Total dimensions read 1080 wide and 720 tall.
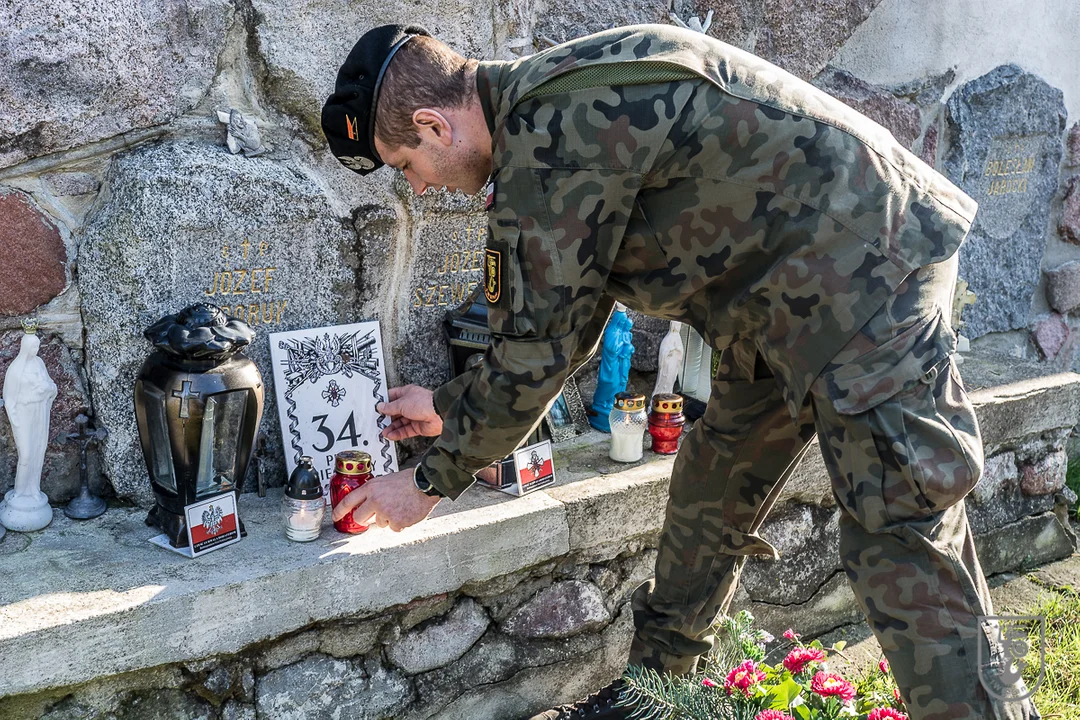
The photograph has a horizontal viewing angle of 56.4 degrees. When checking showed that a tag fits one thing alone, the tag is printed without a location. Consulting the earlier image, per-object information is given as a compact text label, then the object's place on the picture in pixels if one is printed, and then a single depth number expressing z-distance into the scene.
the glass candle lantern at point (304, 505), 2.27
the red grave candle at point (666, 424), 2.88
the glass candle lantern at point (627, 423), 2.78
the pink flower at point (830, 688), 2.10
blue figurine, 2.97
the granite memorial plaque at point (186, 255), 2.32
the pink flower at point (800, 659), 2.20
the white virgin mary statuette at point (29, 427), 2.23
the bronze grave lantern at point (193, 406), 2.18
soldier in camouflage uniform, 1.78
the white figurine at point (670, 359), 3.08
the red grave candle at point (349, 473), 2.38
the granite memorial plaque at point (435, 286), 2.78
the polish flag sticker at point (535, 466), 2.59
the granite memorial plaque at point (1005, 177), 3.87
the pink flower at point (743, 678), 2.10
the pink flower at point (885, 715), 1.99
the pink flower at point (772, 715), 1.93
